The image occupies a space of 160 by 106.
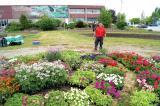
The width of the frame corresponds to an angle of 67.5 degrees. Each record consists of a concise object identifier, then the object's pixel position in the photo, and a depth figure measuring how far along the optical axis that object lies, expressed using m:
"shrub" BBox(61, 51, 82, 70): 4.65
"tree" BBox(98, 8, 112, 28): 25.34
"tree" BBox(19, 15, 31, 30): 23.57
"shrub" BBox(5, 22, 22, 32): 23.46
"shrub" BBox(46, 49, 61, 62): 4.84
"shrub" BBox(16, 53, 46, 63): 4.88
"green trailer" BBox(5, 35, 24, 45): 10.68
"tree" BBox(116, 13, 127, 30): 24.40
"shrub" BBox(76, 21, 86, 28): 24.76
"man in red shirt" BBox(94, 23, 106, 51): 7.27
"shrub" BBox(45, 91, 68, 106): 3.29
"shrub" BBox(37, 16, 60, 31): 21.90
